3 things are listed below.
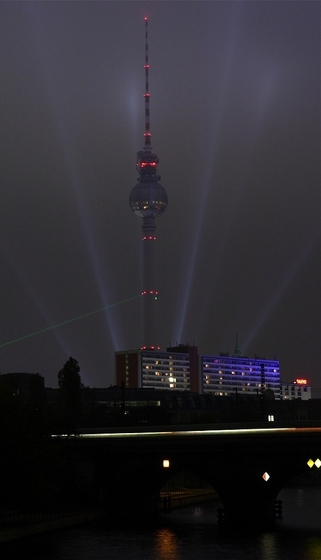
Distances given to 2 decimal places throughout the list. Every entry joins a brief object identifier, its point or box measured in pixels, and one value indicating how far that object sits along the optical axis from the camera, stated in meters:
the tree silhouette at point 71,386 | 186.00
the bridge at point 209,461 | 102.39
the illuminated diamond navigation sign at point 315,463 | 103.12
